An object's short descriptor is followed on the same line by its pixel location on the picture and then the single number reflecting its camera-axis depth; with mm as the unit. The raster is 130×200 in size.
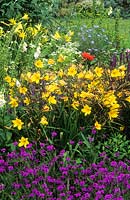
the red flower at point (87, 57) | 4927
